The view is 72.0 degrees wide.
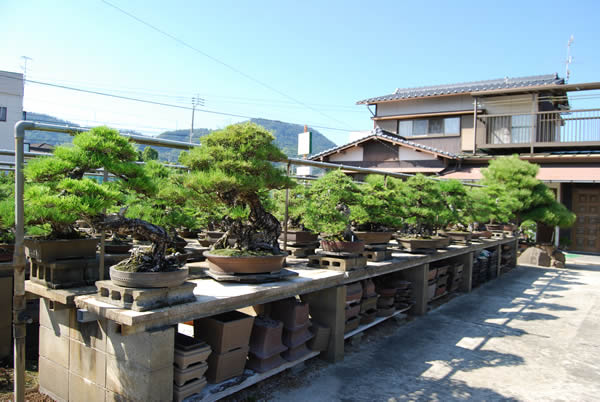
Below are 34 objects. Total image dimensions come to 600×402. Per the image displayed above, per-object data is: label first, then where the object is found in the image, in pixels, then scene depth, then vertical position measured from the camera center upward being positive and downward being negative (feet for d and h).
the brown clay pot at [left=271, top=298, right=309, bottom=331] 11.43 -3.07
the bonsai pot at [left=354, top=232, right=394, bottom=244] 15.79 -1.18
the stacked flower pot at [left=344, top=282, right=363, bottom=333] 13.66 -3.36
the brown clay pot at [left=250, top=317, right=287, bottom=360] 10.35 -3.47
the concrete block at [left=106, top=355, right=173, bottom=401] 7.66 -3.47
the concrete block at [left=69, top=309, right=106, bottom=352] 8.46 -2.87
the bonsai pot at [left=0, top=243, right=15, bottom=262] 10.98 -1.52
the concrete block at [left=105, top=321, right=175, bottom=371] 7.63 -2.80
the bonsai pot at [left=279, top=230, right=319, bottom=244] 16.38 -1.29
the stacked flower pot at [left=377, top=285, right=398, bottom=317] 16.24 -3.71
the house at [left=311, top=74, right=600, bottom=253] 42.11 +8.39
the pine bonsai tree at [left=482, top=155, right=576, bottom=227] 34.96 +1.54
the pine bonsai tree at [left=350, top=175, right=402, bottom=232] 15.11 -0.04
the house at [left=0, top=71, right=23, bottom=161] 82.33 +18.89
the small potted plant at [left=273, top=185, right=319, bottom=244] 14.30 -0.28
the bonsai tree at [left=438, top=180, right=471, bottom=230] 20.45 +0.53
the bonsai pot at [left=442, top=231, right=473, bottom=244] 24.29 -1.58
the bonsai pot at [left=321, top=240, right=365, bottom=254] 13.67 -1.35
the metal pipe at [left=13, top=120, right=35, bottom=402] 7.09 -1.58
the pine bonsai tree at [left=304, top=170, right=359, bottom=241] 13.35 +0.02
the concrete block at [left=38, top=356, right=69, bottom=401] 9.45 -4.32
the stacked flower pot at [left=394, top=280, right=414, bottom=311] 17.34 -3.79
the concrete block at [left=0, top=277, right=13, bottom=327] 11.01 -2.85
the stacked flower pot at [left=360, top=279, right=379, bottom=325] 14.85 -3.53
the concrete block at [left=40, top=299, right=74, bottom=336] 9.45 -2.89
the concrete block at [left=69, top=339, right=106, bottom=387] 8.46 -3.52
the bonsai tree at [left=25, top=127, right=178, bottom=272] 7.55 +0.15
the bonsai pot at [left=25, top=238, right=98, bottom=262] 9.02 -1.16
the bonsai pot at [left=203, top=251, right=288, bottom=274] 10.53 -1.58
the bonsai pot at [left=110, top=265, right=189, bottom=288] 7.68 -1.49
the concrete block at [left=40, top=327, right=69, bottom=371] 9.46 -3.57
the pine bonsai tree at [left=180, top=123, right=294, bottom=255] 10.32 +0.71
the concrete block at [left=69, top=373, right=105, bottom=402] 8.56 -4.13
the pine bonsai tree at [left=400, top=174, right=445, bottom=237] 18.25 +0.37
